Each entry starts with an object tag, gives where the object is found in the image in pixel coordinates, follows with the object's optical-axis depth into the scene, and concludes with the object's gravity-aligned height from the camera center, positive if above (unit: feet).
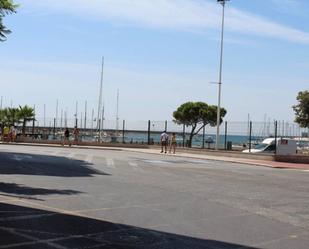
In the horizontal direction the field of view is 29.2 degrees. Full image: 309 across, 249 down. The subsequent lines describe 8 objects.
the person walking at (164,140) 142.10 -0.20
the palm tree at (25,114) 191.43 +6.07
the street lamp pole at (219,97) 147.54 +11.60
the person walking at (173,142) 144.00 -0.57
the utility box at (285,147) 142.51 -0.44
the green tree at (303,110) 176.96 +10.81
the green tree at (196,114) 243.46 +11.08
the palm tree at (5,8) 71.72 +15.15
